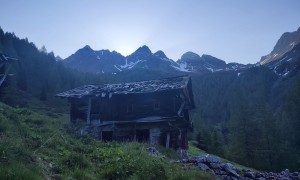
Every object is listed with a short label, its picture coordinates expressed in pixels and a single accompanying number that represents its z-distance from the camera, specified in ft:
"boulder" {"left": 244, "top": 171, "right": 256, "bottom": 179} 29.04
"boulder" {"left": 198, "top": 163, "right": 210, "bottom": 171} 26.51
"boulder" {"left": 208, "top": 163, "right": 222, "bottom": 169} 28.16
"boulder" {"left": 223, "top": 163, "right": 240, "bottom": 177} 27.34
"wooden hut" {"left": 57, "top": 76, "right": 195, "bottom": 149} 59.08
